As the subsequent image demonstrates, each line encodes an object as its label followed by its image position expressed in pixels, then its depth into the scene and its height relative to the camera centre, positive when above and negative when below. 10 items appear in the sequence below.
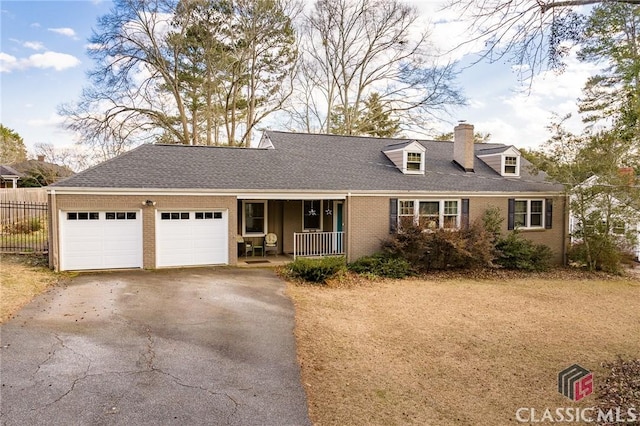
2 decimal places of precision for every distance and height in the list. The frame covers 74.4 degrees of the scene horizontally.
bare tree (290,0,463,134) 29.09 +9.58
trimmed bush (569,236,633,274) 17.05 -2.30
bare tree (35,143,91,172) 36.13 +3.84
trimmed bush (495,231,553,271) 16.52 -2.19
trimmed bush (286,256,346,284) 12.98 -2.18
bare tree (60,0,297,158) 24.73 +8.16
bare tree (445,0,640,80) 5.87 +2.43
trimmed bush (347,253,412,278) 14.54 -2.35
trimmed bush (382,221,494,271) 14.96 -1.68
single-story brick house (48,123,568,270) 13.20 +0.06
